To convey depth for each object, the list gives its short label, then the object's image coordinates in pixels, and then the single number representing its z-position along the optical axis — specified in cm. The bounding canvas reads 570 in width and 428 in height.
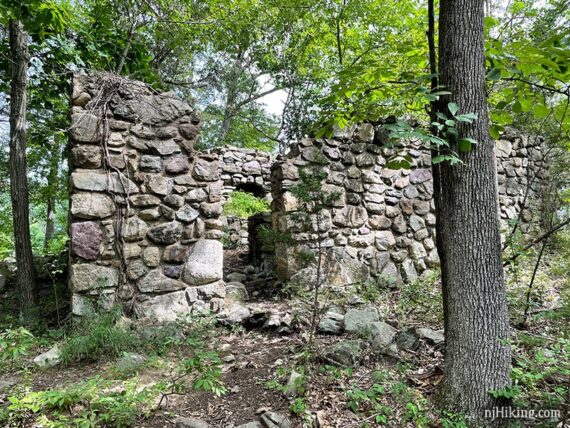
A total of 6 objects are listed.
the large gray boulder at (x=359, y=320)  299
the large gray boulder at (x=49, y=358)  259
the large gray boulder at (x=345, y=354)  255
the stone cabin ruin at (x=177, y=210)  318
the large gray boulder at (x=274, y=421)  196
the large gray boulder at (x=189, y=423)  192
